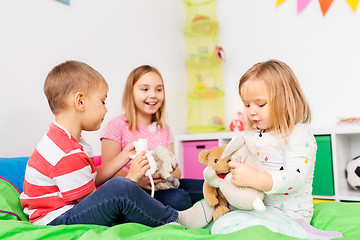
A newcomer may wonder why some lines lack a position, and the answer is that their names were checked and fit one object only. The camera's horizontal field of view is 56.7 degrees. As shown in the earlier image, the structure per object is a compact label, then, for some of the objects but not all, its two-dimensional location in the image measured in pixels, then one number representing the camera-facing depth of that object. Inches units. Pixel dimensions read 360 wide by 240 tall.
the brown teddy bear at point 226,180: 36.2
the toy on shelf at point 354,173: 75.5
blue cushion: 46.6
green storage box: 76.0
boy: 38.3
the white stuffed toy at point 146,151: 45.6
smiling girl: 62.2
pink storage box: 94.3
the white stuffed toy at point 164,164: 51.6
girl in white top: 36.3
